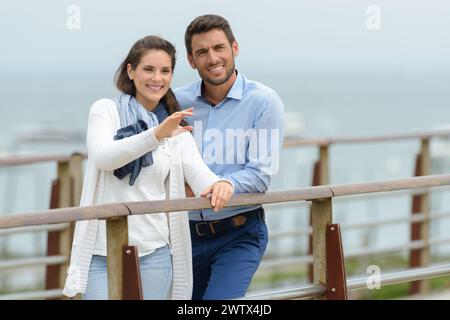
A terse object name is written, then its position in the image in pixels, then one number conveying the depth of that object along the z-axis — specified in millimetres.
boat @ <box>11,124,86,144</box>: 34749
